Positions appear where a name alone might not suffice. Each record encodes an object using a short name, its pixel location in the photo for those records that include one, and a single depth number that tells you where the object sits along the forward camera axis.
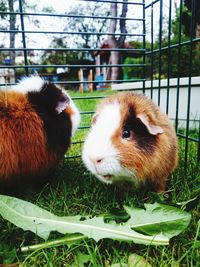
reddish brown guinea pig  0.21
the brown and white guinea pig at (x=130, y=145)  0.18
